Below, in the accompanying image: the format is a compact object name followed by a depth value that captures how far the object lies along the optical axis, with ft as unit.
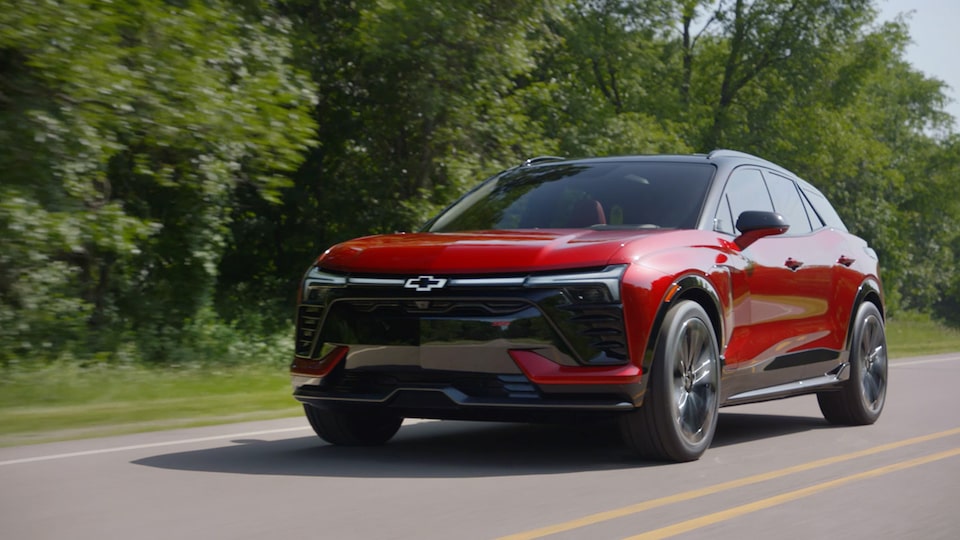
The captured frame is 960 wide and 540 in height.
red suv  21.93
